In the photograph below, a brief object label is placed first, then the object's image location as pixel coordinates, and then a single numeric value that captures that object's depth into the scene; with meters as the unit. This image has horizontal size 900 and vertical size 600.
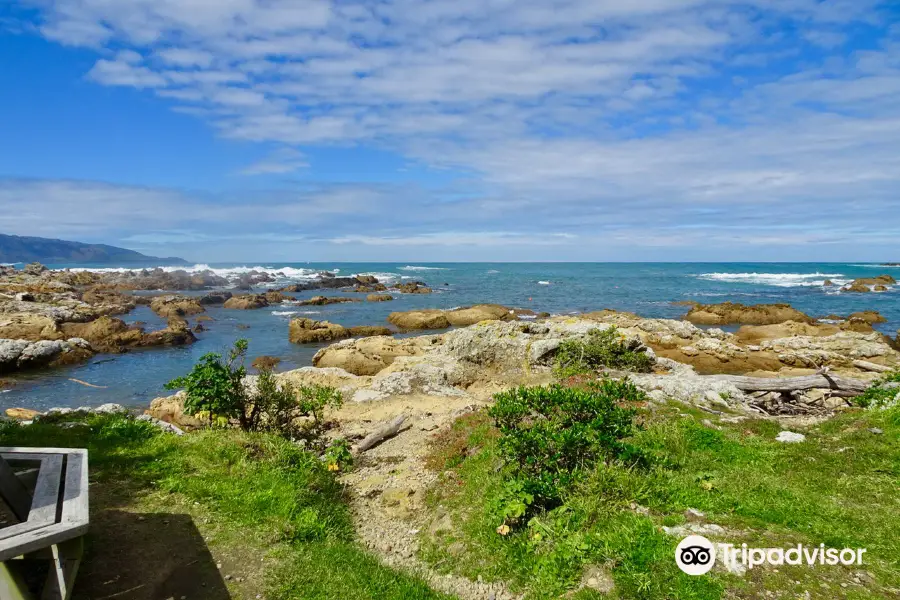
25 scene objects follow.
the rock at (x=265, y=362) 23.14
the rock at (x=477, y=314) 38.38
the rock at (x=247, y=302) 46.94
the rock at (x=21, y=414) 12.96
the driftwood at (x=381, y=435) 11.05
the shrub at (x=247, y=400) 9.48
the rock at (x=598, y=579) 4.79
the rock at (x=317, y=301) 50.07
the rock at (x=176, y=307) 40.53
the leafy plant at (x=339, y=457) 9.03
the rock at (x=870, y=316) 37.06
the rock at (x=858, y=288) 61.78
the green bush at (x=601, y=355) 15.93
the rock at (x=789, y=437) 8.34
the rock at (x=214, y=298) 48.65
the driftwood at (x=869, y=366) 17.00
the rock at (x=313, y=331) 29.94
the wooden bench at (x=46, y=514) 3.76
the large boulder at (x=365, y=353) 21.11
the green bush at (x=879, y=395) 9.99
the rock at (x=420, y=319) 36.09
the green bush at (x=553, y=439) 6.32
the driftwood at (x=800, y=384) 11.79
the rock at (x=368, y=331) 32.72
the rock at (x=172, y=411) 12.89
